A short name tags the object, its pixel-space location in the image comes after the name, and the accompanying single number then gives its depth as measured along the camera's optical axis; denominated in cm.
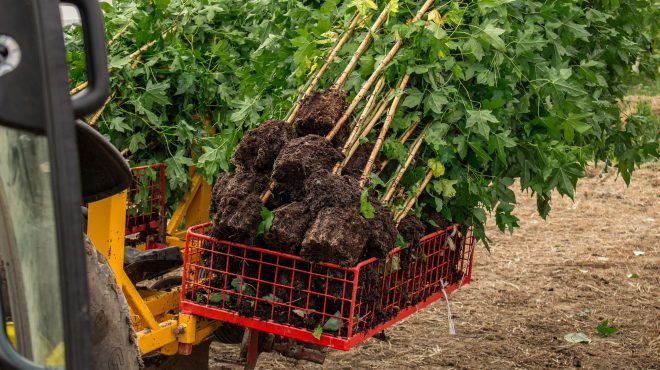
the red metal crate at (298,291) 299
